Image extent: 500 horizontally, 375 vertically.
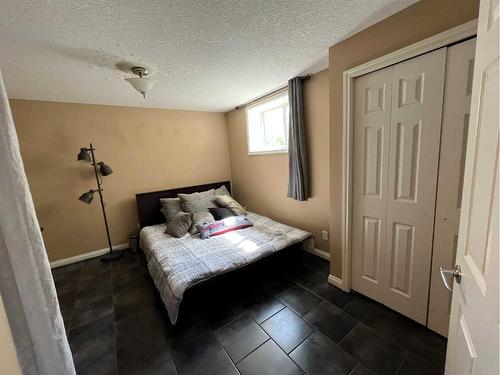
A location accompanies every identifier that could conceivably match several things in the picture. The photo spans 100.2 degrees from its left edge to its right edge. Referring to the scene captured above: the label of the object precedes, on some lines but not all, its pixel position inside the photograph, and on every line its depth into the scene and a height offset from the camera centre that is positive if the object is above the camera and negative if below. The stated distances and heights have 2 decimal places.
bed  1.78 -0.98
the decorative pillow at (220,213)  2.99 -0.80
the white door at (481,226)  0.58 -0.28
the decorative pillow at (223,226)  2.59 -0.89
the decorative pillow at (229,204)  3.26 -0.74
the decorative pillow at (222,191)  3.67 -0.59
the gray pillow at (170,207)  3.14 -0.70
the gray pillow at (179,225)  2.66 -0.84
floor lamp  2.69 -0.14
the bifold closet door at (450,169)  1.22 -0.17
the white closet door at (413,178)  1.36 -0.24
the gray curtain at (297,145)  2.49 +0.08
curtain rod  2.45 +0.84
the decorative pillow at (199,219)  2.73 -0.81
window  3.02 +0.44
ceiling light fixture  1.87 +0.73
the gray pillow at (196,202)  3.14 -0.65
